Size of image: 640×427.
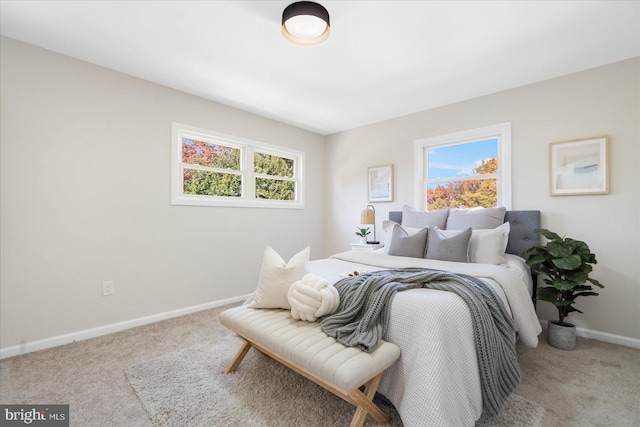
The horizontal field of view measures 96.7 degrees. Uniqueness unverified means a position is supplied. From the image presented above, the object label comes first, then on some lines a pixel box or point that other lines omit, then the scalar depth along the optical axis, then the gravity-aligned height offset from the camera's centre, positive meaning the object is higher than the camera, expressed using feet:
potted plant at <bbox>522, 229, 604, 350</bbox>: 7.29 -1.69
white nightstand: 11.70 -1.42
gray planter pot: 7.51 -3.32
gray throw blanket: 4.56 -1.87
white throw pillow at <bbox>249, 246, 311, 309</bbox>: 5.98 -1.41
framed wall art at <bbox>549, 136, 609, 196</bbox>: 8.16 +1.35
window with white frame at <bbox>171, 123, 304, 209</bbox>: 10.31 +1.74
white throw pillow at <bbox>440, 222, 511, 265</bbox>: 7.72 -0.94
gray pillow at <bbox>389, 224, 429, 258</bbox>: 8.60 -0.96
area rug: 4.79 -3.49
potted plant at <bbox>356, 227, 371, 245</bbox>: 12.58 -1.00
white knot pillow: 5.25 -1.62
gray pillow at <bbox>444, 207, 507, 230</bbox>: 9.00 -0.21
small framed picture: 12.77 +1.36
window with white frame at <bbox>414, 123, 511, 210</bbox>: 9.99 +1.68
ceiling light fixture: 5.80 +4.02
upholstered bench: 3.97 -2.18
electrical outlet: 8.37 -2.22
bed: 3.94 -2.25
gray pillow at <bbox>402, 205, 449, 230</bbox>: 9.96 -0.20
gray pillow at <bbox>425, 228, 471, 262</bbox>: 7.84 -0.99
